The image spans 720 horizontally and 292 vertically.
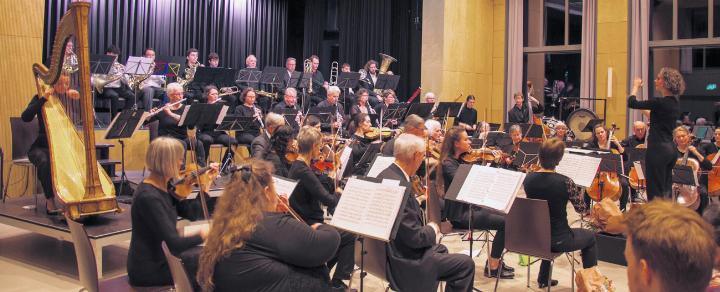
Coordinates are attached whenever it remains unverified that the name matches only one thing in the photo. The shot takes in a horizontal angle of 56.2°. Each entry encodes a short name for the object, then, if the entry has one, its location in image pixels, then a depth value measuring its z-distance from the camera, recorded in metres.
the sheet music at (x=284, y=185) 3.92
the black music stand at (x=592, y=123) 9.73
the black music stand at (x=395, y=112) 10.13
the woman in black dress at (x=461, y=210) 5.16
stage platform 4.82
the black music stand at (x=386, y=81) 11.89
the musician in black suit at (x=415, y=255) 3.65
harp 4.34
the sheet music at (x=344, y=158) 5.74
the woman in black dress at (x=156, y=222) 3.33
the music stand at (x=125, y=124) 6.71
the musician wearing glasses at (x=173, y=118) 8.00
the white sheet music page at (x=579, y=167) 5.46
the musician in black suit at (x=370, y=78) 12.55
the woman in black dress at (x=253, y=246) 2.79
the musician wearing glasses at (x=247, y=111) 9.16
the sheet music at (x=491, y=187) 4.23
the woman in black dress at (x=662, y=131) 5.89
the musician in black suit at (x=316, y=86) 11.73
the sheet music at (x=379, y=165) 5.00
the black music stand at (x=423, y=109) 9.91
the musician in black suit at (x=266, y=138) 6.07
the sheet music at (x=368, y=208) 3.30
